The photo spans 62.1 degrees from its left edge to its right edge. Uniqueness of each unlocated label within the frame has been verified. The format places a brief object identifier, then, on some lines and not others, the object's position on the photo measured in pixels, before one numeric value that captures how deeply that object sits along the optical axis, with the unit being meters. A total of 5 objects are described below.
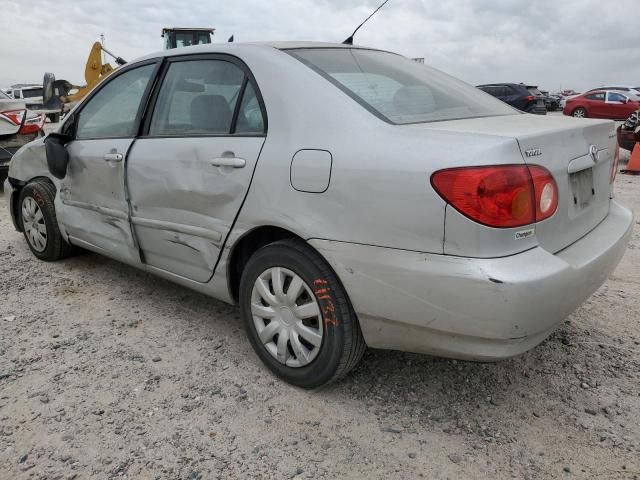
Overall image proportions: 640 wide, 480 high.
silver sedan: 1.78
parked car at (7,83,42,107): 20.45
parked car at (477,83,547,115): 19.16
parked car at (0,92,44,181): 6.77
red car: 20.27
